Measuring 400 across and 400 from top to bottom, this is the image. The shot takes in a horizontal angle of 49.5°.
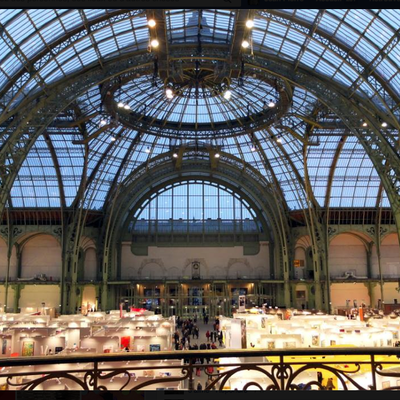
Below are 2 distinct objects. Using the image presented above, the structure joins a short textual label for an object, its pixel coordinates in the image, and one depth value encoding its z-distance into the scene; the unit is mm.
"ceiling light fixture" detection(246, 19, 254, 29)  28220
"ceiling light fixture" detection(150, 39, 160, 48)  29848
